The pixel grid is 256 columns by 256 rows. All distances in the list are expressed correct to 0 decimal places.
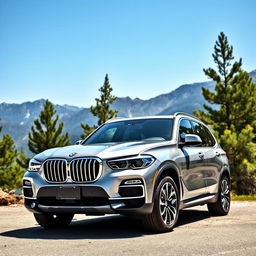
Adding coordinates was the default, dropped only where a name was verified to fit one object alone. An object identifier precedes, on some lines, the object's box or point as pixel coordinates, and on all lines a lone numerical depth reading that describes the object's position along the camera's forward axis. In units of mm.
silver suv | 6234
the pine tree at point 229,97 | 42156
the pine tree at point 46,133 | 51375
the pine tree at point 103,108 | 52375
